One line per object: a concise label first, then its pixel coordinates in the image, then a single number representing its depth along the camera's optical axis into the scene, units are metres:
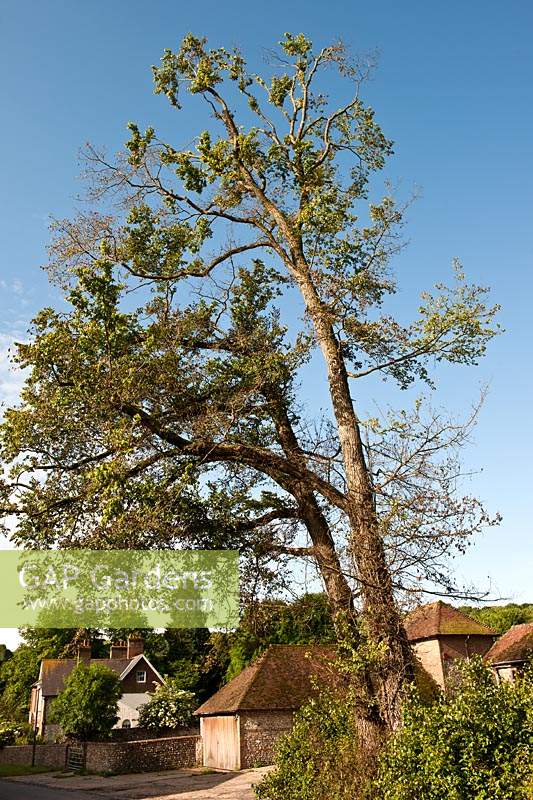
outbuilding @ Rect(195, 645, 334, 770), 28.25
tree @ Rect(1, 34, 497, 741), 10.48
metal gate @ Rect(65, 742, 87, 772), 32.78
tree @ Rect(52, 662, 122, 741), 34.22
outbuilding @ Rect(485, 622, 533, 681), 26.96
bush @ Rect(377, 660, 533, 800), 7.16
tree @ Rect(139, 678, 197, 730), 36.44
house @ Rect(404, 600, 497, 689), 31.09
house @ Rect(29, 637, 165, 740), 46.69
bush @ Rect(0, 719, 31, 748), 43.16
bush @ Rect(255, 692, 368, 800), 9.39
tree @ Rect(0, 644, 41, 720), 57.19
